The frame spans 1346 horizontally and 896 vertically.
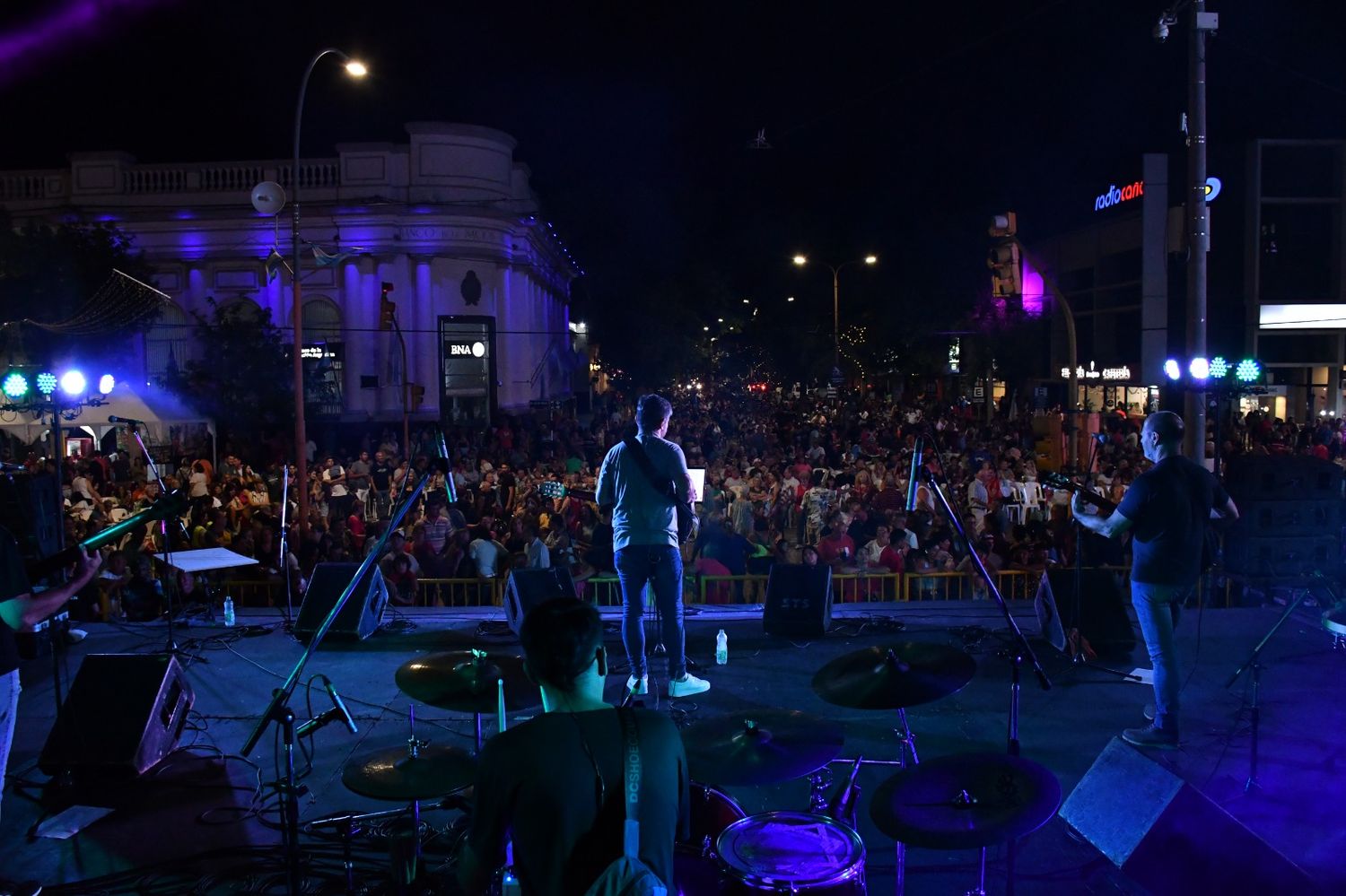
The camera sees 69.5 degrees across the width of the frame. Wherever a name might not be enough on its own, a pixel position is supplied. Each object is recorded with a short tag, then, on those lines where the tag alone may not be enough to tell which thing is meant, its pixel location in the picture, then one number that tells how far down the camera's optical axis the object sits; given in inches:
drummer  93.3
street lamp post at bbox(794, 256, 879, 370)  1590.7
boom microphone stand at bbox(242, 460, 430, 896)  156.6
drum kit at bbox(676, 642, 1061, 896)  125.9
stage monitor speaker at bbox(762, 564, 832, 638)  316.2
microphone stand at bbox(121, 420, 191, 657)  256.1
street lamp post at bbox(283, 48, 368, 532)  581.9
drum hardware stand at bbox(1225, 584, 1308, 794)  203.3
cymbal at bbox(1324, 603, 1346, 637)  244.8
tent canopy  802.2
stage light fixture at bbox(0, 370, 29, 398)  352.6
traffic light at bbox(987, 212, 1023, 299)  675.4
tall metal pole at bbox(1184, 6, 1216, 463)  386.3
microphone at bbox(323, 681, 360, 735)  197.2
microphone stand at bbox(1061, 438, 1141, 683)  283.1
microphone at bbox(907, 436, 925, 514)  203.0
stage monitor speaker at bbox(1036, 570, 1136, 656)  285.7
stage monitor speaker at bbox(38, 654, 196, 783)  215.0
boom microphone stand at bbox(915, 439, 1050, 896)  169.0
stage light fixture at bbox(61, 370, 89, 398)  427.5
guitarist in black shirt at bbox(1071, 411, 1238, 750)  218.2
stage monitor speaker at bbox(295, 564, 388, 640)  312.8
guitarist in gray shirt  246.8
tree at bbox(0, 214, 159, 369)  1020.5
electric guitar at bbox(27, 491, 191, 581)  159.8
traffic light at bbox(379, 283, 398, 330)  1110.7
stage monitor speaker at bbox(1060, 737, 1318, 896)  137.5
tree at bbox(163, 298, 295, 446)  1095.0
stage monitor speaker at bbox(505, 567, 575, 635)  306.5
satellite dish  717.9
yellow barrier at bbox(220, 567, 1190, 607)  391.5
